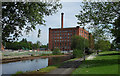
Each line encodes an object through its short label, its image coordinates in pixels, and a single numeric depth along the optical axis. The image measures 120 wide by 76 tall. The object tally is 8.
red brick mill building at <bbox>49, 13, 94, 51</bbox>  111.12
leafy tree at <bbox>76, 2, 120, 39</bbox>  21.98
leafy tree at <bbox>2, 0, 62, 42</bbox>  8.16
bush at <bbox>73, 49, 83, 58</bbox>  41.22
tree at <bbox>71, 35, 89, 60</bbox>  67.88
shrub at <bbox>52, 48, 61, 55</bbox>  69.66
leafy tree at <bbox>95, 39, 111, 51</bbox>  68.19
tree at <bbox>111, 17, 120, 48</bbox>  20.98
